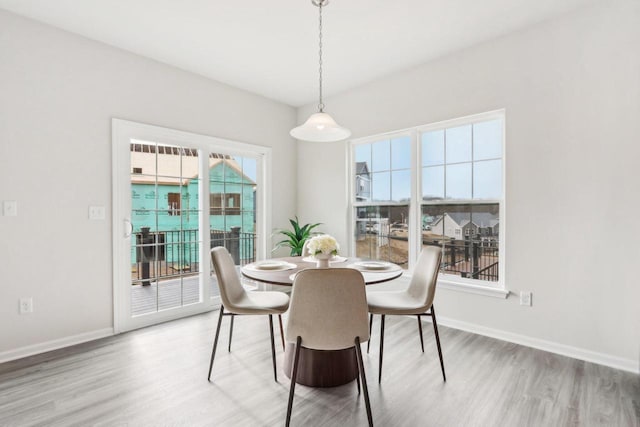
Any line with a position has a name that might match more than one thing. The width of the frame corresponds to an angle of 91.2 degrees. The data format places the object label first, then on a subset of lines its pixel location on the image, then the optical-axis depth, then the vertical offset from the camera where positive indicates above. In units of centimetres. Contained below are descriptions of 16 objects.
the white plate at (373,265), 241 -43
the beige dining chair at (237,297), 212 -66
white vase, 225 -37
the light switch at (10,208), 242 +2
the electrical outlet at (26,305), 251 -76
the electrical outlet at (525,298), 267 -74
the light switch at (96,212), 283 -1
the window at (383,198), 360 +16
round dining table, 205 -99
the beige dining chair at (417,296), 213 -66
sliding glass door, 303 -6
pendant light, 238 +65
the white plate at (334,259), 272 -43
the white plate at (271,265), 238 -42
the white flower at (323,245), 224 -25
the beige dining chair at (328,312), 162 -53
